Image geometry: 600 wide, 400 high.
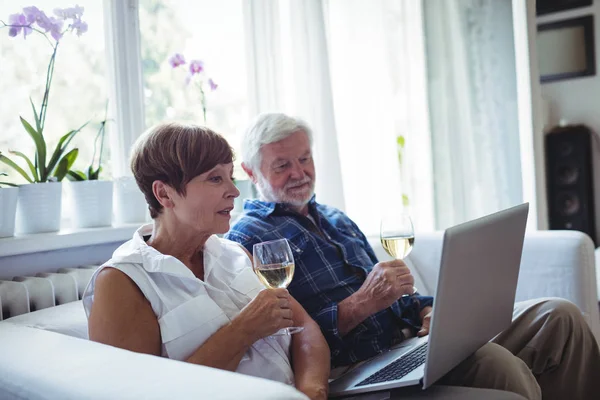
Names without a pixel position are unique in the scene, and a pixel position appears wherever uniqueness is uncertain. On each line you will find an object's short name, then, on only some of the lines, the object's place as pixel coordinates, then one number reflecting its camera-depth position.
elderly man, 1.66
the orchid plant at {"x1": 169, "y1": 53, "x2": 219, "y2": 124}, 2.48
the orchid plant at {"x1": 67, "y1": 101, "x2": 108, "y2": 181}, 2.08
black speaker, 4.88
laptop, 1.20
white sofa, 0.93
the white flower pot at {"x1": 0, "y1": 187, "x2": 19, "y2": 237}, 1.79
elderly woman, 1.34
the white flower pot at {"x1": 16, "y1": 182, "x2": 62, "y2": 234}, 1.91
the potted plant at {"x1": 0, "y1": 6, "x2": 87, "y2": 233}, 1.92
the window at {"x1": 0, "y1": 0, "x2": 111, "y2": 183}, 2.08
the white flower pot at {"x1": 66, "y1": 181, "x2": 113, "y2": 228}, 2.08
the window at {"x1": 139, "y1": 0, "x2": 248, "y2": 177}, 2.58
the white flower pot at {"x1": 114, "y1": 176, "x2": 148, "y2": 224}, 2.25
